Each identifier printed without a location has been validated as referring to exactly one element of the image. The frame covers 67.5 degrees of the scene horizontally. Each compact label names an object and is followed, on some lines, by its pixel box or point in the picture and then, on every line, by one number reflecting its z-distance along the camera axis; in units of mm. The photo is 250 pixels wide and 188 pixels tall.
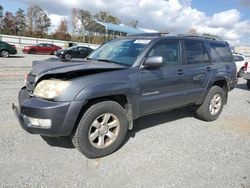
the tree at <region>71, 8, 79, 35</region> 45957
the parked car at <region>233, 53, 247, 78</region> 11231
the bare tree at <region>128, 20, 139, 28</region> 53796
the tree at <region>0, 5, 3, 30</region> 46086
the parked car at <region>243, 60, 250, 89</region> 8105
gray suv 2497
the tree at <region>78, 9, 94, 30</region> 46991
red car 21396
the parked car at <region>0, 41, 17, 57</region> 15129
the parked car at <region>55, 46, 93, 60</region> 19274
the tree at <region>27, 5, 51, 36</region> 44321
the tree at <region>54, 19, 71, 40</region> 40427
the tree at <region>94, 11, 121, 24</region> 51557
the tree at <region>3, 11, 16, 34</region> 45182
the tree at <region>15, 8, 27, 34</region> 45010
